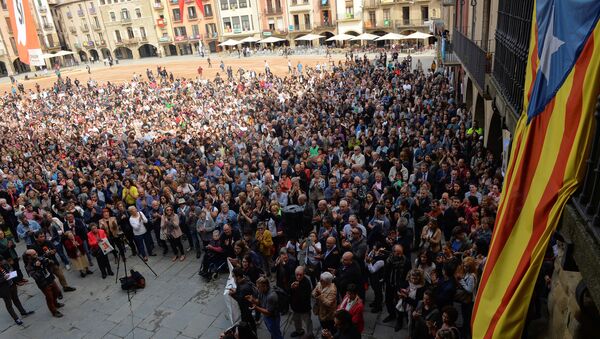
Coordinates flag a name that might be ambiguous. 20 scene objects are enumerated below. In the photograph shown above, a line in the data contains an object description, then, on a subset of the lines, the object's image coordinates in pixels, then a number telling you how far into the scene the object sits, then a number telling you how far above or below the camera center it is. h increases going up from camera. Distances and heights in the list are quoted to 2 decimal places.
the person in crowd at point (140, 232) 10.14 -4.60
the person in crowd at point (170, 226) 9.98 -4.41
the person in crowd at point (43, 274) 8.28 -4.35
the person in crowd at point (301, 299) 6.51 -4.24
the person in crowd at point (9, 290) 8.16 -4.56
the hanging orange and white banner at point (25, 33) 30.91 +1.06
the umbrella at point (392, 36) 38.38 -2.61
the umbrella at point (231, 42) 53.28 -2.16
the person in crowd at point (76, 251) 9.80 -4.70
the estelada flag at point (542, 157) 2.72 -1.20
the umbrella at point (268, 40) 51.39 -2.26
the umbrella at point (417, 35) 36.38 -2.64
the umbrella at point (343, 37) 42.43 -2.43
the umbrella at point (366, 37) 39.53 -2.49
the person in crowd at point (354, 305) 5.80 -3.88
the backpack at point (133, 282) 9.31 -5.21
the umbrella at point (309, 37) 48.18 -2.34
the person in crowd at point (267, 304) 6.44 -4.22
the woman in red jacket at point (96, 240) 9.51 -4.32
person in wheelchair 8.88 -4.84
